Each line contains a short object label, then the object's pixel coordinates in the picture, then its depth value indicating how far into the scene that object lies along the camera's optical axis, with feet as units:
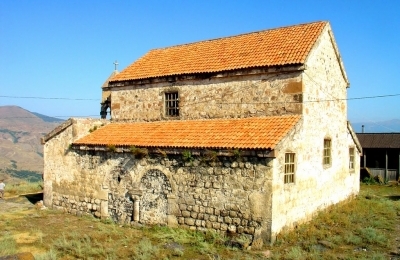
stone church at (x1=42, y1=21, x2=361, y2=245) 38.83
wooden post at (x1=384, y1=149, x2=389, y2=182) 89.10
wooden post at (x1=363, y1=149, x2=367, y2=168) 93.76
